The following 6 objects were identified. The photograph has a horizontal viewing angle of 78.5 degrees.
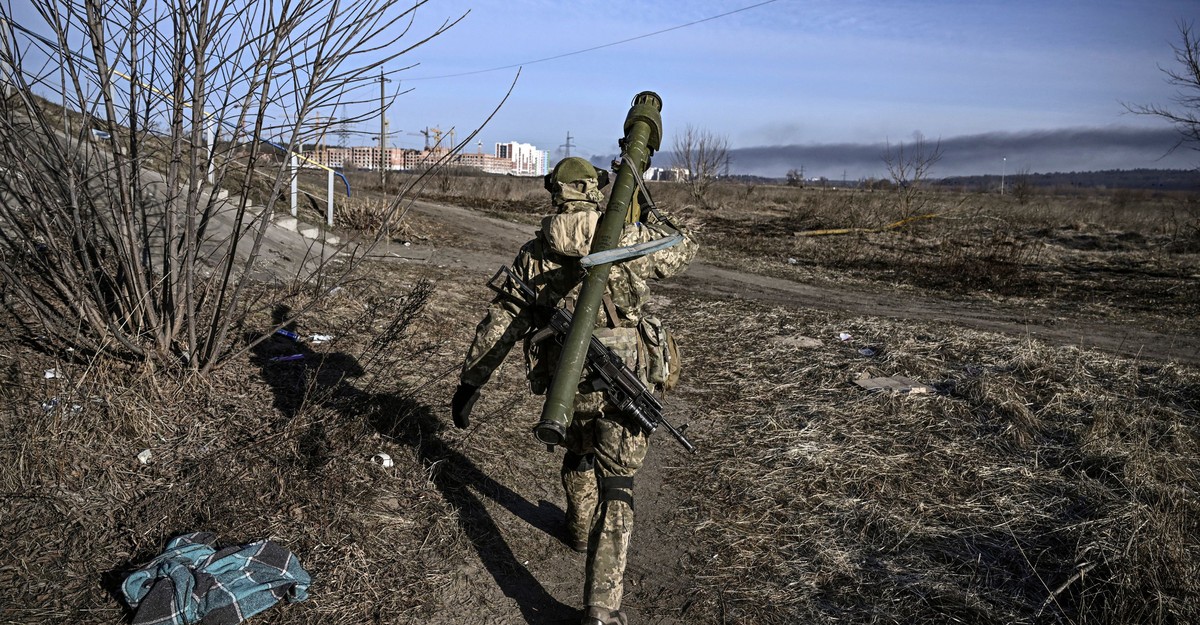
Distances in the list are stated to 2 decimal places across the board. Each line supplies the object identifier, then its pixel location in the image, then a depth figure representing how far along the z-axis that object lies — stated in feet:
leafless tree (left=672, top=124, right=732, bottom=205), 89.25
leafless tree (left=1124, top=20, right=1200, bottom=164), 40.01
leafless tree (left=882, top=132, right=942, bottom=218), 72.02
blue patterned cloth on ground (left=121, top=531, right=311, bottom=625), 8.86
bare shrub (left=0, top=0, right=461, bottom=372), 12.03
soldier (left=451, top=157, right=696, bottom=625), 10.03
